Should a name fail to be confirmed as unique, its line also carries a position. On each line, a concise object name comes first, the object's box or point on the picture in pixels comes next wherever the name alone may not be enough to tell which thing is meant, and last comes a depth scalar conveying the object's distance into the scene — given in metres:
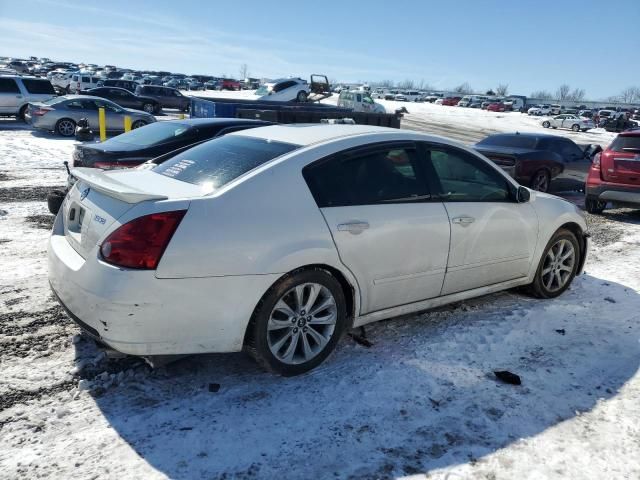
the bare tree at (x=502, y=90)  171.65
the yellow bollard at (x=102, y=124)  16.23
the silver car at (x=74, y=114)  17.52
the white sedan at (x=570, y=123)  45.47
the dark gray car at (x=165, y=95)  31.92
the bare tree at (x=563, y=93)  189.70
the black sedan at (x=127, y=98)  26.88
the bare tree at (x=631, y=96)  182.30
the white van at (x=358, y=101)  34.75
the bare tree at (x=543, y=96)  196.75
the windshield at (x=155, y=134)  7.54
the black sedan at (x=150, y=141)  7.09
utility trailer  12.48
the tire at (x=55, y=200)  6.23
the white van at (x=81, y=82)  36.97
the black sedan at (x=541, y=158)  10.82
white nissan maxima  3.03
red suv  9.13
